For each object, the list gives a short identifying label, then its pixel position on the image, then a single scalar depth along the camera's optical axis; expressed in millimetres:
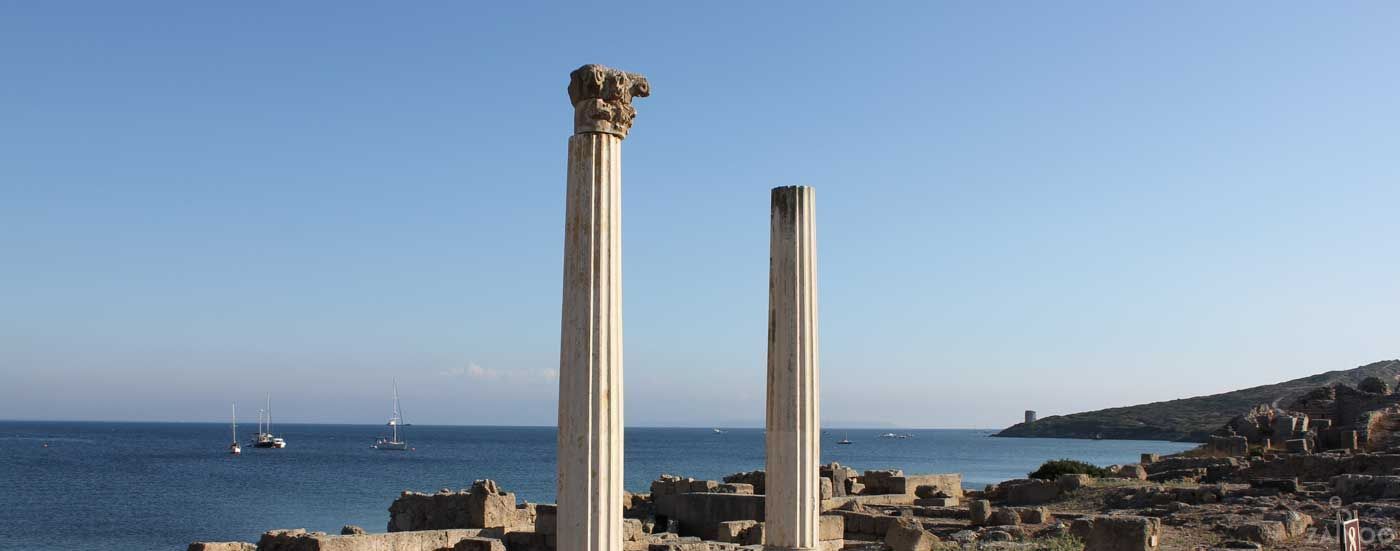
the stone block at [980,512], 19312
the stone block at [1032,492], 24328
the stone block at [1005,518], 18812
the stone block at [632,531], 16516
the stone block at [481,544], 15664
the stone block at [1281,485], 22297
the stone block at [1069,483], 24281
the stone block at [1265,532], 15406
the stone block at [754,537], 16734
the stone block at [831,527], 16391
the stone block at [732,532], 16812
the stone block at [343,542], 14844
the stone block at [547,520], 16762
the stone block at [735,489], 20562
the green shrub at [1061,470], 29559
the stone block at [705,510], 18781
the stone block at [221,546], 14271
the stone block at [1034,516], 18844
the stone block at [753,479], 24152
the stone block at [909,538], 15828
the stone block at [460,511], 18578
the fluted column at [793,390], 10680
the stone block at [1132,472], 28250
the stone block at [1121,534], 14164
